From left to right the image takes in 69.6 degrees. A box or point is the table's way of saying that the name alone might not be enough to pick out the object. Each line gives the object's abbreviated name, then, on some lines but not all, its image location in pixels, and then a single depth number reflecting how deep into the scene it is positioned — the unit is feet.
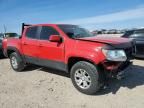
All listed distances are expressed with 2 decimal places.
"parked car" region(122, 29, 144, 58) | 15.24
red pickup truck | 8.19
